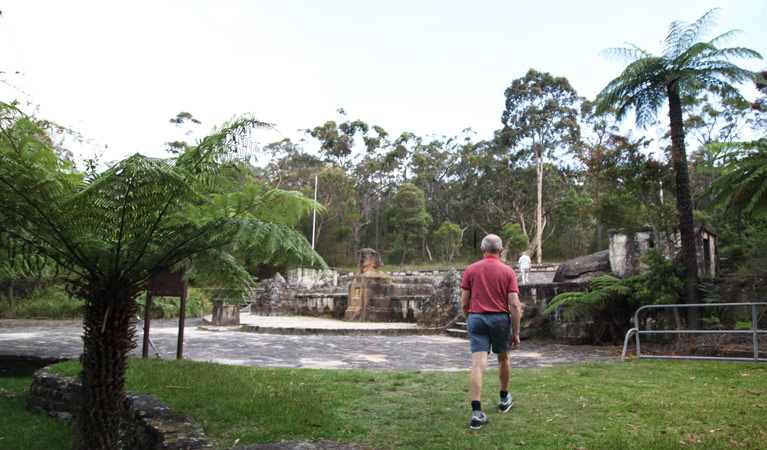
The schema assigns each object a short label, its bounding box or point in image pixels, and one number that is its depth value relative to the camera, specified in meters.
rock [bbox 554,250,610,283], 12.09
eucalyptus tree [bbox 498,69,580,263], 34.12
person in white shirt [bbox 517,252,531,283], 16.38
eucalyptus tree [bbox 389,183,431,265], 37.47
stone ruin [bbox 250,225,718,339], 10.70
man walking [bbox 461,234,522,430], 3.77
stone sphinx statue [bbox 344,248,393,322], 15.98
